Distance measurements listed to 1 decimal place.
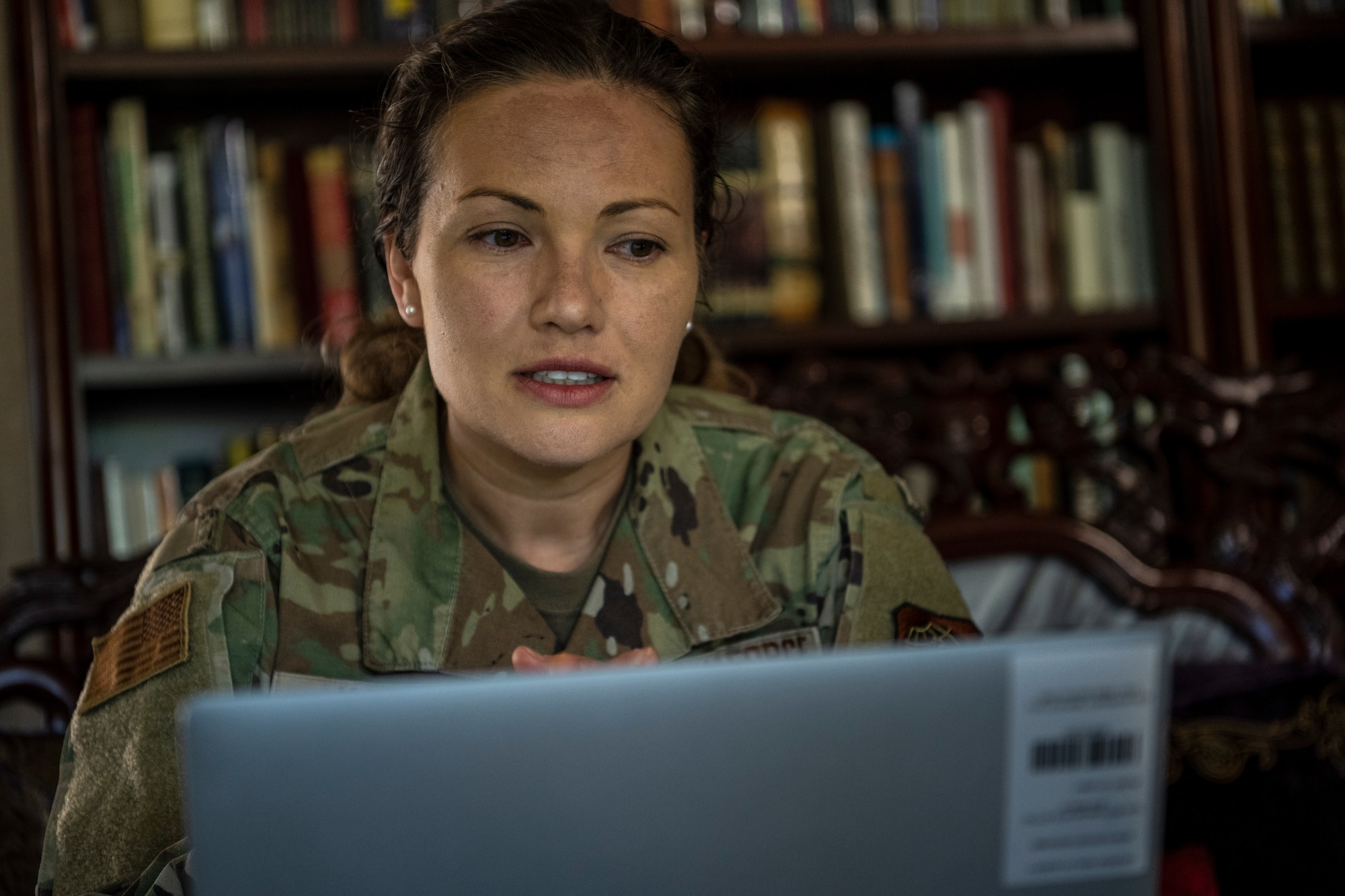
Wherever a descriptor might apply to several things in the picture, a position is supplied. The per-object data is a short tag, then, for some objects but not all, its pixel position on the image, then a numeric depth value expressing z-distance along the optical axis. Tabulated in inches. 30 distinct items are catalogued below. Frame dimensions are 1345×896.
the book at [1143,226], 83.7
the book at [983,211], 82.7
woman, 62.6
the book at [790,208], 81.9
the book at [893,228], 82.7
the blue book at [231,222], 80.5
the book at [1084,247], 83.5
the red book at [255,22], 80.3
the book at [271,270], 80.8
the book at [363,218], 80.7
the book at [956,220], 82.7
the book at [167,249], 80.1
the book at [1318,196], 82.8
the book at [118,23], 79.6
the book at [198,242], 80.3
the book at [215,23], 80.1
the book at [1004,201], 83.0
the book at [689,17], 81.5
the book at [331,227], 81.2
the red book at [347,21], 80.8
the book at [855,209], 82.0
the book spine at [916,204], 82.7
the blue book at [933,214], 82.6
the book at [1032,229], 83.3
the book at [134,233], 79.8
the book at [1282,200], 82.9
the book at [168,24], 79.7
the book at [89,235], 79.4
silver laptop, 42.8
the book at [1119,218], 83.5
